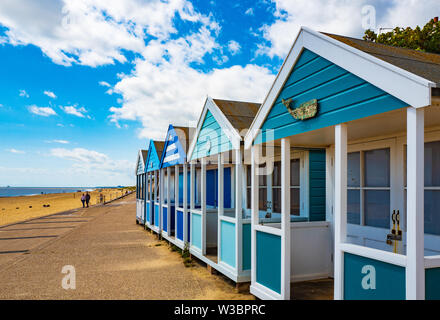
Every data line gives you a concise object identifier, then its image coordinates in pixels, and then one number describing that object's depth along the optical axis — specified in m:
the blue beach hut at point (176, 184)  8.71
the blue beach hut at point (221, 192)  5.76
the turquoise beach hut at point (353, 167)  2.67
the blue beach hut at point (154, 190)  11.85
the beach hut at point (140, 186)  14.88
